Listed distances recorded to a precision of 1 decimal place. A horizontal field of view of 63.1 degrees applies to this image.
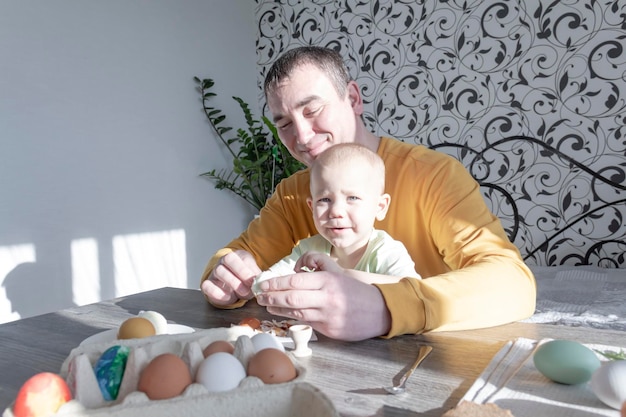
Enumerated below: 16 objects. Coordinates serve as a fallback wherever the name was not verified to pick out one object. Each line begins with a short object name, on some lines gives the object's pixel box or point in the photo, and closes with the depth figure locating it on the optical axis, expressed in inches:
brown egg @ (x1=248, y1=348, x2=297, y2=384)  21.4
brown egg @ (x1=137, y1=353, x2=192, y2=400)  20.2
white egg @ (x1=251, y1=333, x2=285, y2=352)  24.8
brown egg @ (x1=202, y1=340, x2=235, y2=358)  23.9
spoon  23.7
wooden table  23.3
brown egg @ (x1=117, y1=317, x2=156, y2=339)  30.0
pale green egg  24.2
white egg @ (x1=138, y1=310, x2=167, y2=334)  32.6
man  32.1
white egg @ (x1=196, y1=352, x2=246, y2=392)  20.8
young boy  44.4
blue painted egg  21.1
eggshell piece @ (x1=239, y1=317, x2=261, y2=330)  34.7
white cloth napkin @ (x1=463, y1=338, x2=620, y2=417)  21.8
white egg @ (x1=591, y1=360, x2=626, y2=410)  21.4
